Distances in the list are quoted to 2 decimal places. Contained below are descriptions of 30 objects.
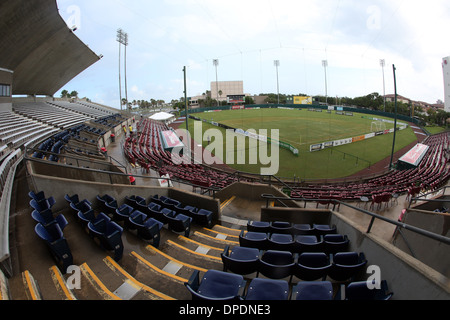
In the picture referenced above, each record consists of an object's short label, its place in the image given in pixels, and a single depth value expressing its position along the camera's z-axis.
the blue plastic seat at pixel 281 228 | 5.46
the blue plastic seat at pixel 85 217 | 5.19
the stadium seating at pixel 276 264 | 3.61
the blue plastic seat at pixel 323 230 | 5.33
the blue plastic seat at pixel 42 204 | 5.37
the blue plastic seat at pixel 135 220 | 5.32
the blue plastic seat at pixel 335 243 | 4.46
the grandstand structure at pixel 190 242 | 3.19
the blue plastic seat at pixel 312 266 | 3.52
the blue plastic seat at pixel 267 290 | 3.06
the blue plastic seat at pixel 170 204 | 6.90
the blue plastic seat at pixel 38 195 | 5.86
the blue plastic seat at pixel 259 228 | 5.57
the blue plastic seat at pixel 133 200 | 6.82
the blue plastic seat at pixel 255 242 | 4.62
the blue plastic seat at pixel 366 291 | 2.98
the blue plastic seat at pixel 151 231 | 5.02
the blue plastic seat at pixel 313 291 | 3.00
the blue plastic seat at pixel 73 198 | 6.34
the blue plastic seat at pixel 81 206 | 5.86
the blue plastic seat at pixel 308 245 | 4.45
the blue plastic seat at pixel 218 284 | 3.22
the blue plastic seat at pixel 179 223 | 5.67
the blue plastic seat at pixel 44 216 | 4.77
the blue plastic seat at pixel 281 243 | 4.54
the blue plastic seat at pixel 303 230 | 5.37
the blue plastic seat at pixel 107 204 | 6.26
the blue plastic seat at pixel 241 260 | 3.78
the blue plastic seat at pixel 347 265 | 3.55
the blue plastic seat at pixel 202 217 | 6.70
